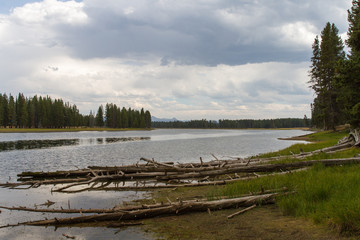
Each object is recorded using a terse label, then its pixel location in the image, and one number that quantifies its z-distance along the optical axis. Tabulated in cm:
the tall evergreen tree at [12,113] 11700
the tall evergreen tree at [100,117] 16010
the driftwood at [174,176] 1327
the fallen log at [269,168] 1291
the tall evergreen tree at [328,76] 4929
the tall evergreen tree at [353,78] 1655
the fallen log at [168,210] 864
